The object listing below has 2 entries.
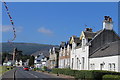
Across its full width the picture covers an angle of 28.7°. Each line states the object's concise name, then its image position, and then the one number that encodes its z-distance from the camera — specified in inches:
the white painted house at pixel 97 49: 1317.7
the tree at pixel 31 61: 5605.3
